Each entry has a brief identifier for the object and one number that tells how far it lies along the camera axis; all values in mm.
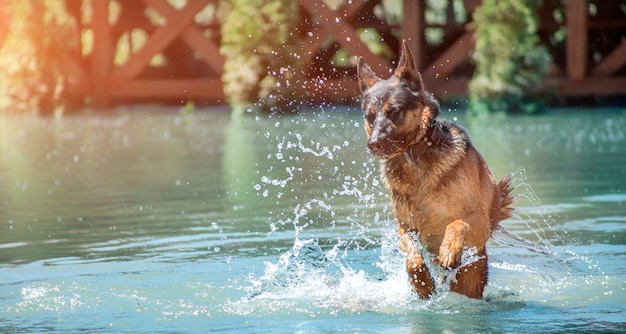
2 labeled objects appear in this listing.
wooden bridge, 45531
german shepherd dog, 13719
